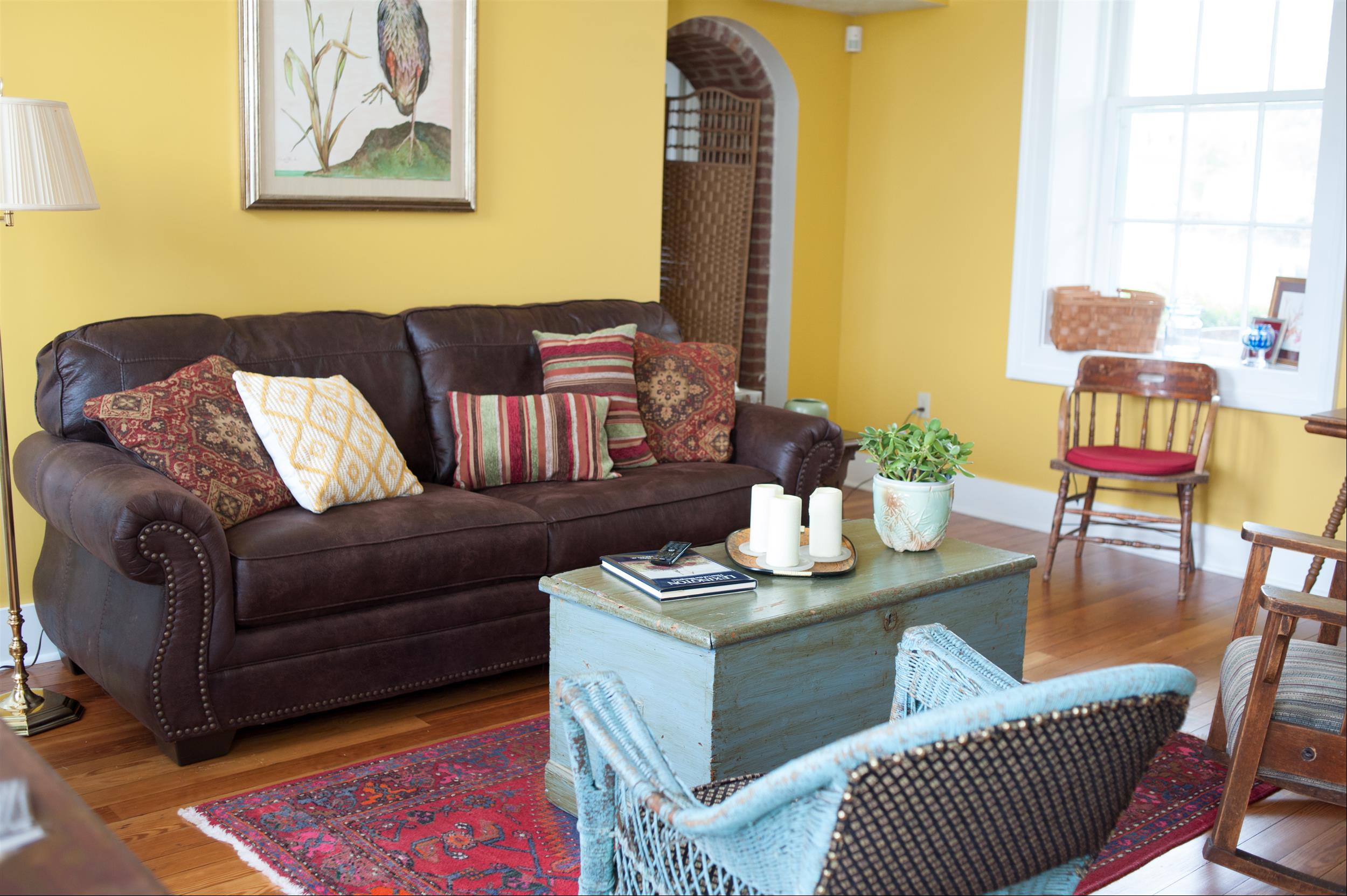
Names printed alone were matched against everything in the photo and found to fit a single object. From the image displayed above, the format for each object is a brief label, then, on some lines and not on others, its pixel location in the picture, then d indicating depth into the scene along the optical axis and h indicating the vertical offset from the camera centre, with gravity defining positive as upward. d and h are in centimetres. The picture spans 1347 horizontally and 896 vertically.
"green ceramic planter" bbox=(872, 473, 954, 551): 277 -52
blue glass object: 461 -17
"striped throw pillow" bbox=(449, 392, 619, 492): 362 -50
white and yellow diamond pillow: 309 -46
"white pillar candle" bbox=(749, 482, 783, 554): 265 -51
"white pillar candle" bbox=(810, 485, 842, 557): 264 -52
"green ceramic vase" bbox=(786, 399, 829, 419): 498 -51
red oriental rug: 234 -115
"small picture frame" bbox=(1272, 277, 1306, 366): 460 -6
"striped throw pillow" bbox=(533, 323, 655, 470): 389 -33
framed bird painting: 367 +52
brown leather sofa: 269 -68
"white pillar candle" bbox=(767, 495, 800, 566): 257 -54
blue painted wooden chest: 229 -73
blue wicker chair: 128 -57
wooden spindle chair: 443 -60
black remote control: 260 -60
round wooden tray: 260 -61
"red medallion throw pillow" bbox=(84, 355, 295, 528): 291 -43
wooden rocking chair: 236 -85
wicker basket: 501 -12
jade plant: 278 -38
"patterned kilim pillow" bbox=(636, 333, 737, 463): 401 -41
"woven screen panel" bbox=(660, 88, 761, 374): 571 +29
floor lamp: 281 +17
